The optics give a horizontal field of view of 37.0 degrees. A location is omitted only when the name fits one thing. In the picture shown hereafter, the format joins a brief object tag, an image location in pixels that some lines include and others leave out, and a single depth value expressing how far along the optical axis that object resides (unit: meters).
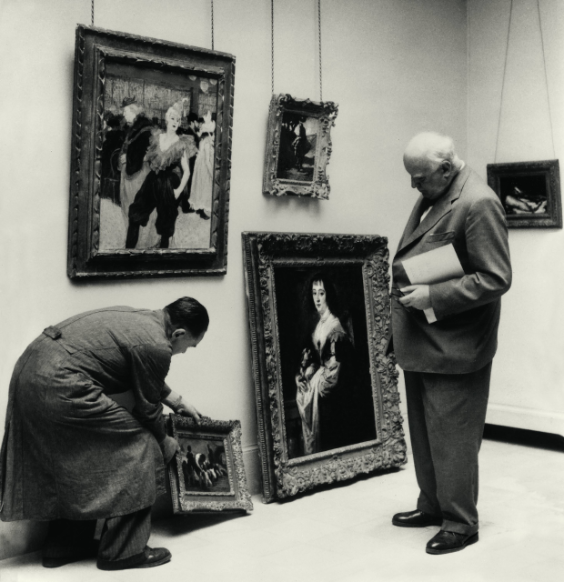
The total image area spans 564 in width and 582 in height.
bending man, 3.68
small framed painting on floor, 4.36
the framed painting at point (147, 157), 4.13
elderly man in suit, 3.87
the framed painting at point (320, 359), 4.91
